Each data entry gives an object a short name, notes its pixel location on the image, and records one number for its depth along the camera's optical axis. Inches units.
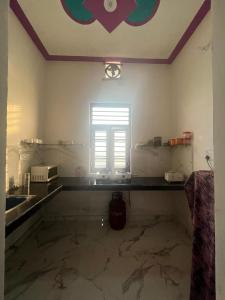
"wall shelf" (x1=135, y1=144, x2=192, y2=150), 119.5
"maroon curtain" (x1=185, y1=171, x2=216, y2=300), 42.4
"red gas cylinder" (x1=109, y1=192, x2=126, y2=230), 106.0
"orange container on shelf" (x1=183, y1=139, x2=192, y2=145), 94.4
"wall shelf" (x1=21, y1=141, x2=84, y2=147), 115.6
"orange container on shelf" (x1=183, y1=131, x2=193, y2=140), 92.9
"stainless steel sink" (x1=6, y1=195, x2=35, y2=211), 63.9
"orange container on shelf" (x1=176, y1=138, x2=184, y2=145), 98.3
